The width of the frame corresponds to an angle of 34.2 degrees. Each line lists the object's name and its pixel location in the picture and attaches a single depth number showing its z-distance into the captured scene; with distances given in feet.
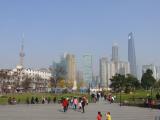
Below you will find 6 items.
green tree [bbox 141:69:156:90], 319.67
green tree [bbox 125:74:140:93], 287.58
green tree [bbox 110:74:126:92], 285.88
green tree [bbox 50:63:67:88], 331.82
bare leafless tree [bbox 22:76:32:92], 338.45
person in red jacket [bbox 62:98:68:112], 83.79
